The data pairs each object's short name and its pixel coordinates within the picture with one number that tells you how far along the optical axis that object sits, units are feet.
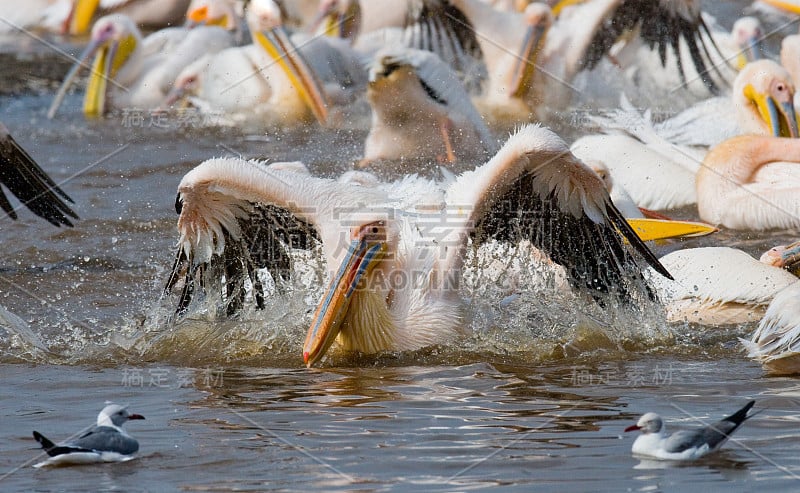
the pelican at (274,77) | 66.90
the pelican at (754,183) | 48.49
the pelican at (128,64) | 73.56
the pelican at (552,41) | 67.26
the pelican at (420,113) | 55.62
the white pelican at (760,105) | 53.11
